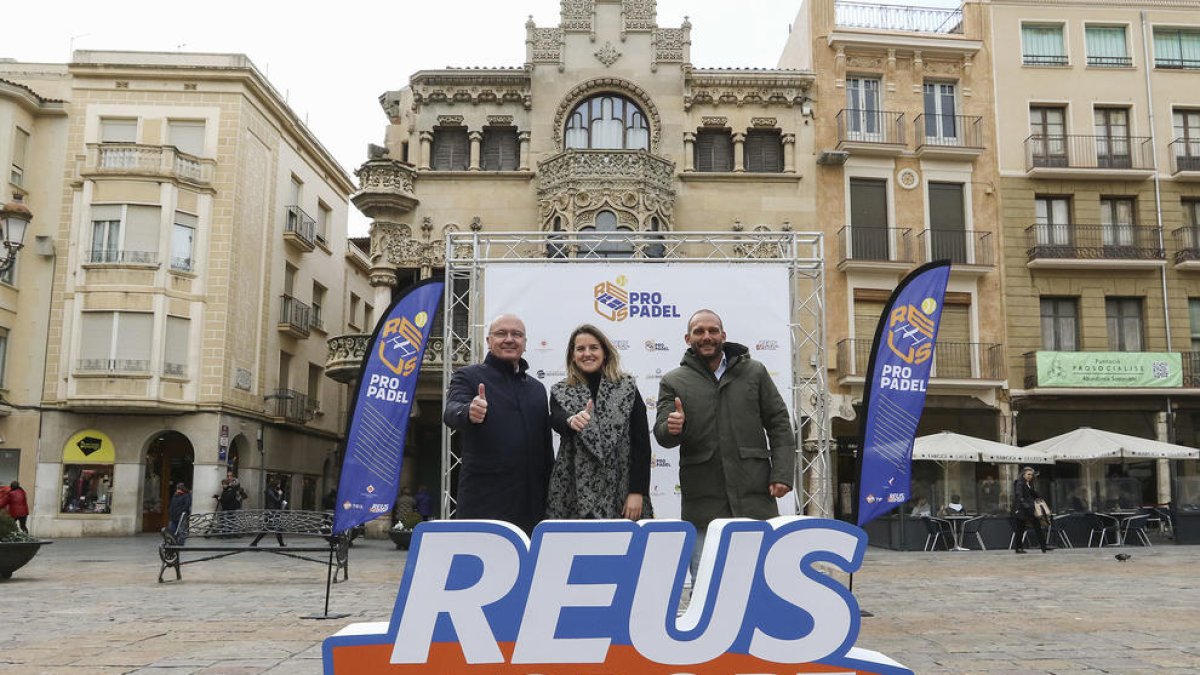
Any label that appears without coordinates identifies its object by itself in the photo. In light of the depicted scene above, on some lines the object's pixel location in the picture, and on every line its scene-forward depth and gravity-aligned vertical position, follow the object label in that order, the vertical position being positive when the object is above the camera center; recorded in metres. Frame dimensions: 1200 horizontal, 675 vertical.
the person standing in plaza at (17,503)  18.75 -0.98
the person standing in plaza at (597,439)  5.21 +0.12
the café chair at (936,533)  19.77 -1.41
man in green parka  5.51 +0.16
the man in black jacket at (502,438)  5.19 +0.12
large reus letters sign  3.97 -0.62
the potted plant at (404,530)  19.11 -1.46
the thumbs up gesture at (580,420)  5.09 +0.21
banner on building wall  25.44 +2.61
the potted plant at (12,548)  12.05 -1.20
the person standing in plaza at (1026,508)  18.69 -0.83
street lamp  12.10 +2.89
